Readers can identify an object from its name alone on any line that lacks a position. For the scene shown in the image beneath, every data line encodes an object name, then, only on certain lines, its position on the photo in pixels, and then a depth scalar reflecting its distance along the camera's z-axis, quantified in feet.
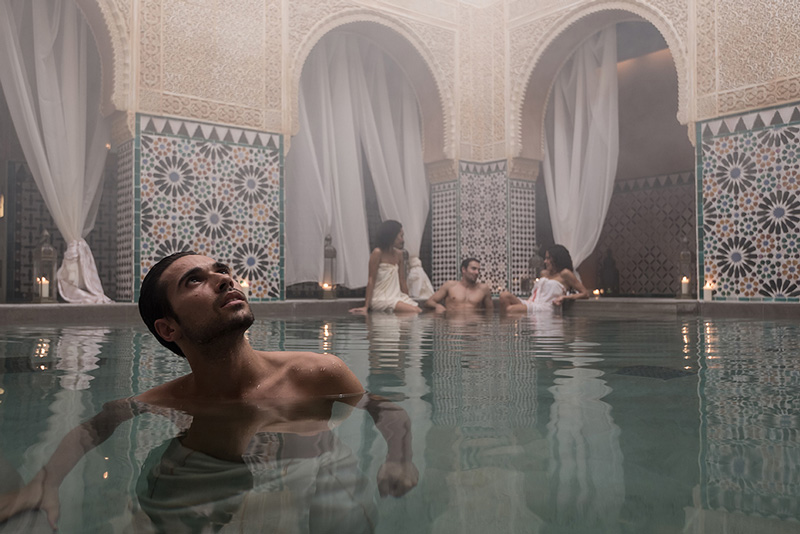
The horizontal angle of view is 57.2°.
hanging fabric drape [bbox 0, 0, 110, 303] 15.80
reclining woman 17.54
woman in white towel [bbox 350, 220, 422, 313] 18.26
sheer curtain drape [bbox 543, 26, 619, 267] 20.20
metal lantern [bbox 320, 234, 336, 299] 20.48
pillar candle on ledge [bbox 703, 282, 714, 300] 17.17
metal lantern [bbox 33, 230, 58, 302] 16.43
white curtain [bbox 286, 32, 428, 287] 20.12
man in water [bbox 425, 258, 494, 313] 18.40
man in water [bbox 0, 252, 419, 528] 3.28
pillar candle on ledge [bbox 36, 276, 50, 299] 16.01
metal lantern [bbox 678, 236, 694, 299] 18.38
